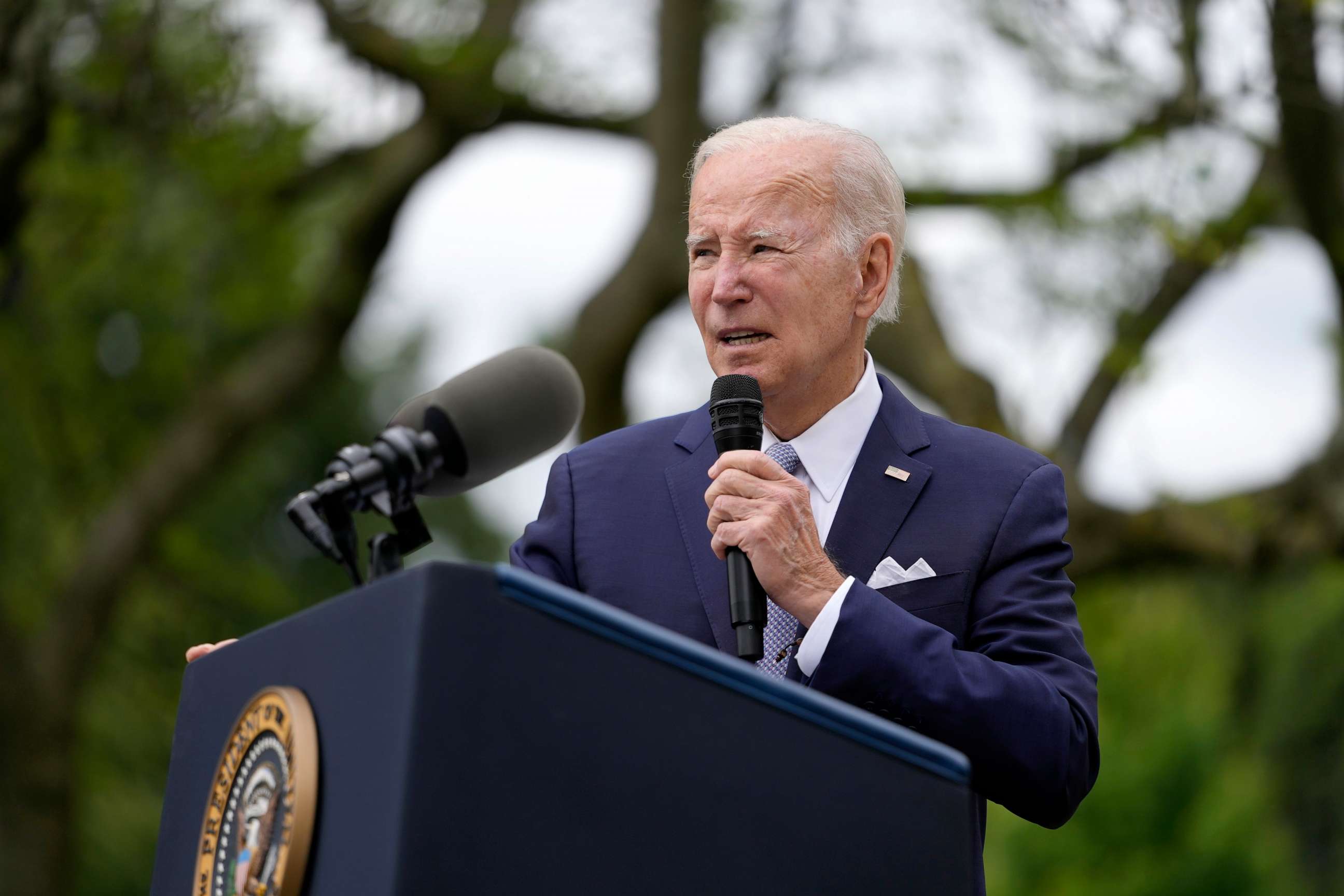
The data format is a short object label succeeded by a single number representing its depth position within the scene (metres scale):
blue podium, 2.84
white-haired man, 4.11
